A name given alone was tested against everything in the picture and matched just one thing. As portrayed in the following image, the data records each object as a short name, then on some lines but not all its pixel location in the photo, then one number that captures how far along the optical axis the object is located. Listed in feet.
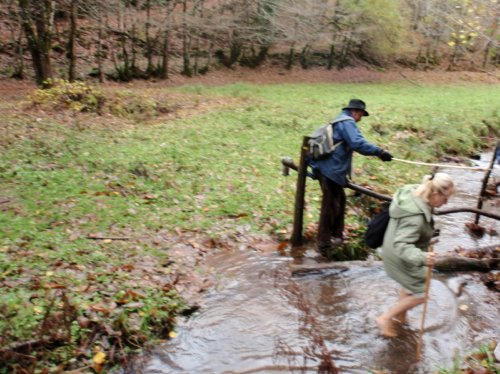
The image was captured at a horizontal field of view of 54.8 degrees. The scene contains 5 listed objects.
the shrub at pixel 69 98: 50.03
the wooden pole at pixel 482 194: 30.25
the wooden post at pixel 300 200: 24.00
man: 21.83
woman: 15.72
